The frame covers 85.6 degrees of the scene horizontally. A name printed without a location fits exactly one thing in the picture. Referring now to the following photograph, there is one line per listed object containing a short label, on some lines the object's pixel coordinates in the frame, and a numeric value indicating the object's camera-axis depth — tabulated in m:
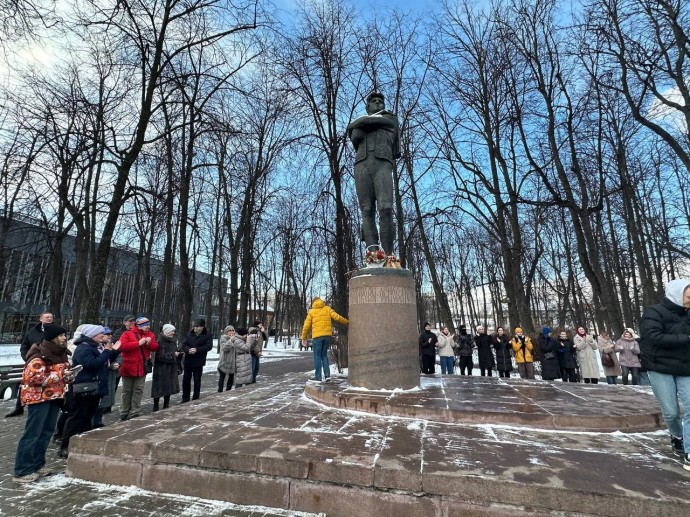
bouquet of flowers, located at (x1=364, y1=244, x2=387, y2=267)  6.82
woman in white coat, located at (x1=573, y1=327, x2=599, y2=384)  10.49
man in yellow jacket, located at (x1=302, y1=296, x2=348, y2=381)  7.25
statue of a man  7.43
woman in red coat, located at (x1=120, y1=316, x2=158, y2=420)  6.20
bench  8.75
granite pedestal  5.96
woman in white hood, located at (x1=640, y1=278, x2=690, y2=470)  3.29
